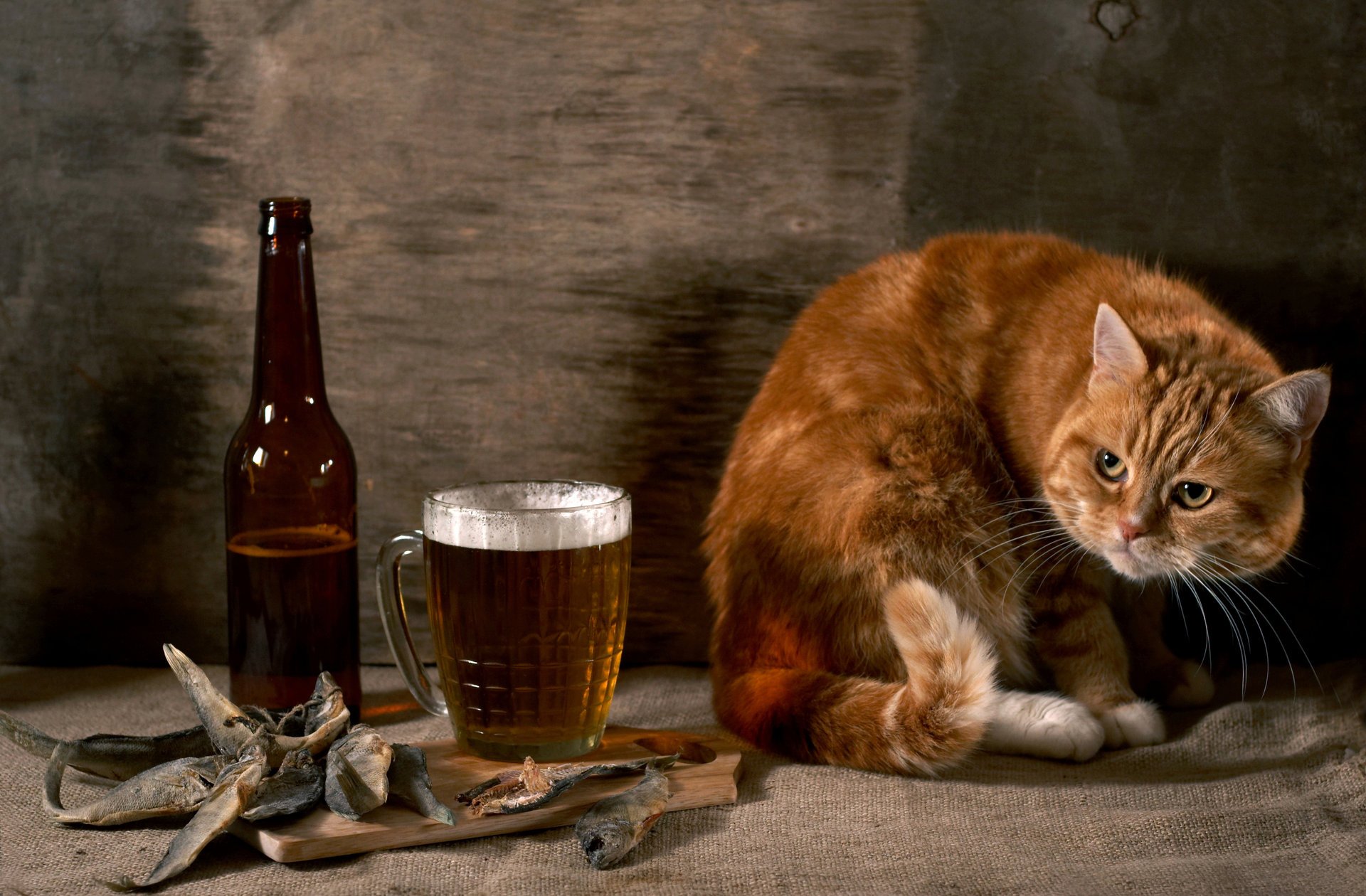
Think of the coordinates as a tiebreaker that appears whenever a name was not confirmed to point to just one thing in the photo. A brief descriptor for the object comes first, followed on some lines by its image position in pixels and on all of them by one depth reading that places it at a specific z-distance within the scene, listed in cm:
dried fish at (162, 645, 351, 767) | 127
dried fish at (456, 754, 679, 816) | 123
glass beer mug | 129
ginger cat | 139
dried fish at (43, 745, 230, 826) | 121
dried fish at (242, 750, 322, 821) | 118
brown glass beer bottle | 148
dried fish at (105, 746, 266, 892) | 111
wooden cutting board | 116
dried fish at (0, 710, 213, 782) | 131
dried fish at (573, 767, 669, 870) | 116
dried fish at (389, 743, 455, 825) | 120
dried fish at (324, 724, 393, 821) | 119
